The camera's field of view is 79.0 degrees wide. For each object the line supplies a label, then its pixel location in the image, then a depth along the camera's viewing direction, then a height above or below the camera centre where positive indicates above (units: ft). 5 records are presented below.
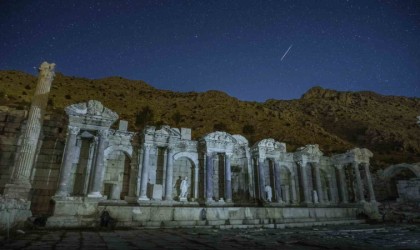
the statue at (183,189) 63.41 +3.59
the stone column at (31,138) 40.19 +10.90
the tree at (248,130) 151.02 +43.01
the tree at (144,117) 137.60 +47.06
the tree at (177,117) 150.43 +49.87
